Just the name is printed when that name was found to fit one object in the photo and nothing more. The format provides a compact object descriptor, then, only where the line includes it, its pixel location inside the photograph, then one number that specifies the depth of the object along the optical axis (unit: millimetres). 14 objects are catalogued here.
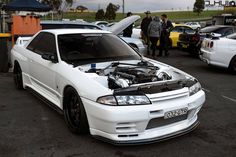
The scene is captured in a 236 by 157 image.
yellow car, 16322
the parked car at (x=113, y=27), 8305
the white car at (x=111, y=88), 3939
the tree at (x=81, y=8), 76062
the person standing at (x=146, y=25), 14076
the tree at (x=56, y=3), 43350
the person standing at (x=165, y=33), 13797
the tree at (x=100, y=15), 57156
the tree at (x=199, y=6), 78500
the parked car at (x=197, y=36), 13078
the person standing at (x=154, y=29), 12992
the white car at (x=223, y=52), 9664
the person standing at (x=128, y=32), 13859
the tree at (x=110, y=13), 57531
